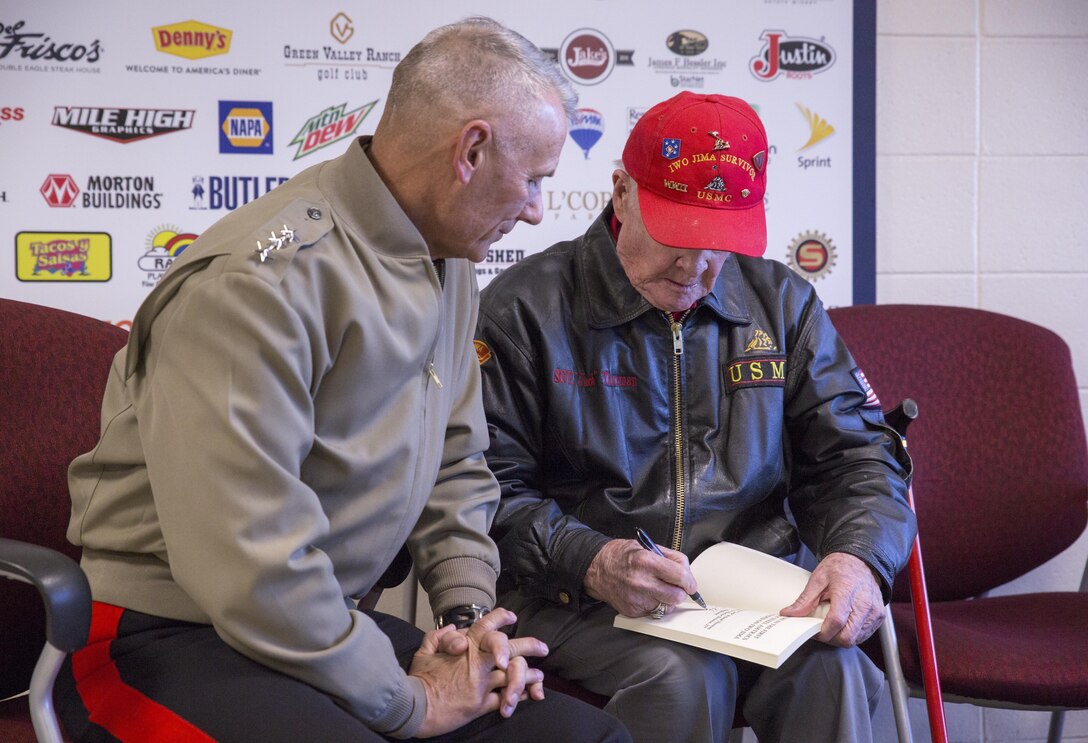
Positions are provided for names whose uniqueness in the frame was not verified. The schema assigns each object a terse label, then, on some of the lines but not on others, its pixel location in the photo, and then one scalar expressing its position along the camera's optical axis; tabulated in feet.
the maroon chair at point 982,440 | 7.19
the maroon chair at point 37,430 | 5.15
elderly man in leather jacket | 5.41
